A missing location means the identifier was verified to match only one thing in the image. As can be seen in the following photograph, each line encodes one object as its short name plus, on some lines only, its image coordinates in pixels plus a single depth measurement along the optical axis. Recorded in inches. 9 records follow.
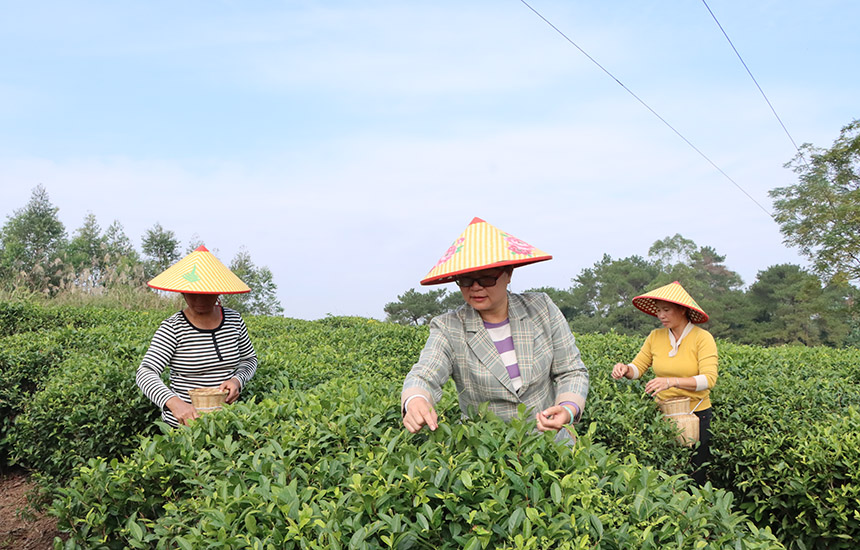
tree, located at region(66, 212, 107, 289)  1268.5
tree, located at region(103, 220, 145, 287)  661.9
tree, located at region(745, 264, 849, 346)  1234.3
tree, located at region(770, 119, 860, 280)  1119.6
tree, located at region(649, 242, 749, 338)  1444.4
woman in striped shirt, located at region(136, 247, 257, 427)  155.5
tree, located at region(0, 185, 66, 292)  1285.3
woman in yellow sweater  174.9
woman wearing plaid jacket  108.8
